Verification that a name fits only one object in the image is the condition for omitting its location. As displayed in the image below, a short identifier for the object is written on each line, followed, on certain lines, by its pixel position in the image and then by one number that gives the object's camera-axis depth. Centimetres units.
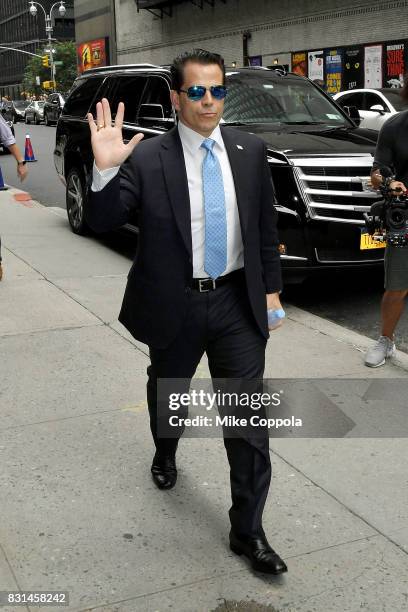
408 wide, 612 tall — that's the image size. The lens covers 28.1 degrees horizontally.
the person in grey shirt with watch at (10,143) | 745
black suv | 655
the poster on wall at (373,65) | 2695
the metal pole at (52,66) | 6247
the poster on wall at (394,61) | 2592
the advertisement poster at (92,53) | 5000
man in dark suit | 301
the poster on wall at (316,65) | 2973
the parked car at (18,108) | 5006
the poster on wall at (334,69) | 2885
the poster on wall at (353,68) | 2774
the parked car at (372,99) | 1691
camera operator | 502
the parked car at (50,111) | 4059
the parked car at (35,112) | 4612
